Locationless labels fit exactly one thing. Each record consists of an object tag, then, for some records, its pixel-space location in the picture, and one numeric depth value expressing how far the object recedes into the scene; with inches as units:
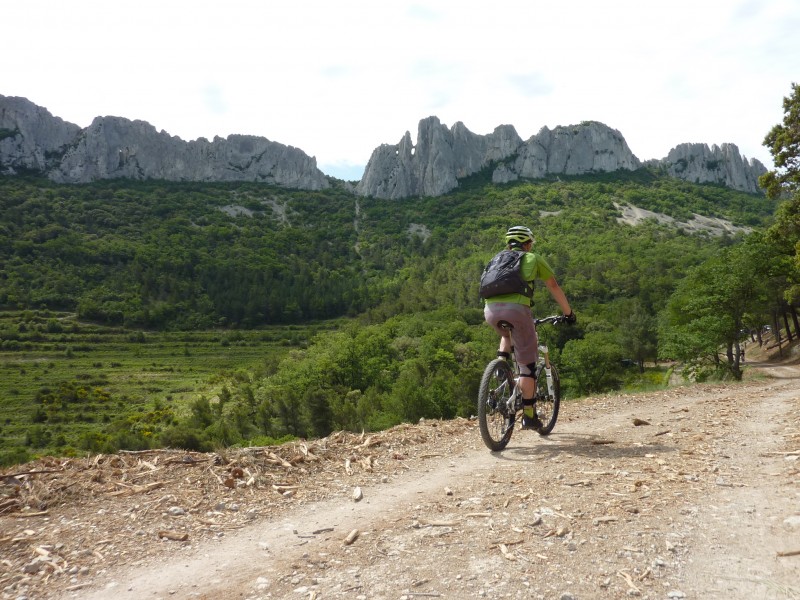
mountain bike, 245.8
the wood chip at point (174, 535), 146.1
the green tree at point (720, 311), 1017.5
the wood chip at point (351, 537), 140.4
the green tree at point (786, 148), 894.4
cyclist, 237.3
